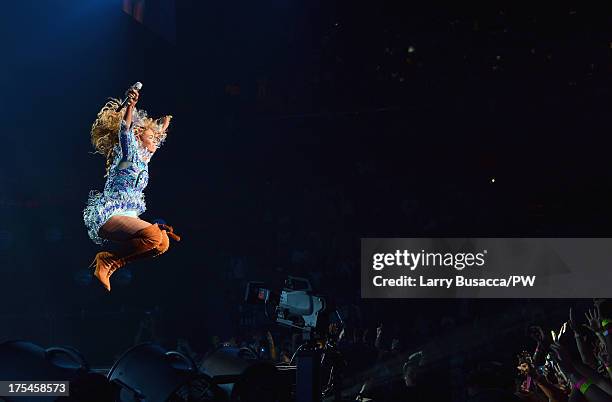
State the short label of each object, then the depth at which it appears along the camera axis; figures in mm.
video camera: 5562
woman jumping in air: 6145
